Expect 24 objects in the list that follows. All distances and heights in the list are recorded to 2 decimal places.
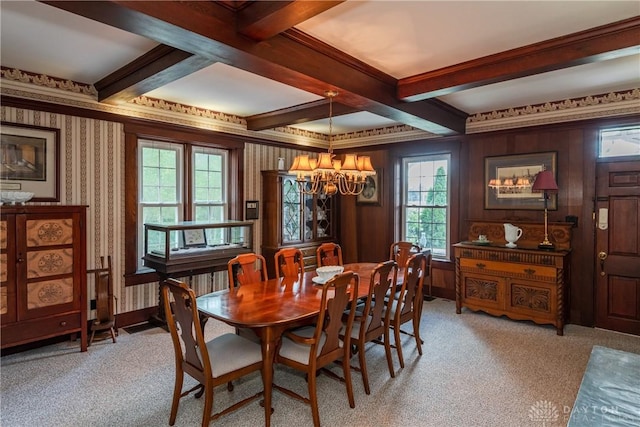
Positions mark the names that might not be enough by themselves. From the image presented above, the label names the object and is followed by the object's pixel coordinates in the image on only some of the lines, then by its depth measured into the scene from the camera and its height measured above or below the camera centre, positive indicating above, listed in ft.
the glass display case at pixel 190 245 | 13.50 -1.50
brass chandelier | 10.32 +1.15
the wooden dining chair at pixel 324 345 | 7.79 -3.17
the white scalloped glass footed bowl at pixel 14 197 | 10.36 +0.31
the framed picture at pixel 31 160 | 11.34 +1.52
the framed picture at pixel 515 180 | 15.15 +1.25
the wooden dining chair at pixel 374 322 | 9.24 -3.06
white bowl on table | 11.00 -1.92
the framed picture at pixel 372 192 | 20.07 +0.91
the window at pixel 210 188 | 16.11 +0.93
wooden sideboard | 13.41 -2.62
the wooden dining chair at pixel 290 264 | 12.30 -1.90
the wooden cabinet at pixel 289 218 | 17.90 -0.51
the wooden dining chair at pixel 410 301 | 10.59 -2.85
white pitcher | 15.10 -1.04
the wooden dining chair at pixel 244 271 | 10.76 -1.95
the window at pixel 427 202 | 18.24 +0.34
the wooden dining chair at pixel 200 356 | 7.26 -3.17
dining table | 7.70 -2.32
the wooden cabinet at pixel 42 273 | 10.35 -1.94
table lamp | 13.85 +0.90
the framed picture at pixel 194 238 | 14.53 -1.20
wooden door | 13.21 -1.40
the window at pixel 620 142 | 13.42 +2.51
